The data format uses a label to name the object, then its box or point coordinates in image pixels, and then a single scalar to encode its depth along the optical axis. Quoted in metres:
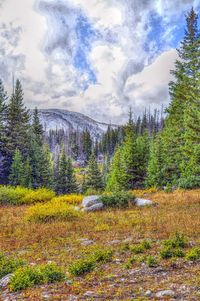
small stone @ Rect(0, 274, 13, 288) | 6.15
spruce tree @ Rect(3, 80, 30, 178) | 40.56
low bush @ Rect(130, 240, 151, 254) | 7.87
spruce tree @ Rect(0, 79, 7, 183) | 40.00
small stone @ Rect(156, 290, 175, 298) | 4.89
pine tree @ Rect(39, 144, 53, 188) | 41.74
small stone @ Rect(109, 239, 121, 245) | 9.15
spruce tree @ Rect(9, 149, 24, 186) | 37.53
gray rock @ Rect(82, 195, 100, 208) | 16.58
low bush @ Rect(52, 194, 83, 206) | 19.20
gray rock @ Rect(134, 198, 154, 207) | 16.64
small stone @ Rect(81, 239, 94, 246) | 9.32
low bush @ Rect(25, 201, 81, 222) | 13.56
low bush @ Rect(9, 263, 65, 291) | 5.82
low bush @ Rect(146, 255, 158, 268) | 6.70
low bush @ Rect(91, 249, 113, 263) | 7.28
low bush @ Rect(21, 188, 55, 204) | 20.05
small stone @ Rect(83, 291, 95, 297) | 5.22
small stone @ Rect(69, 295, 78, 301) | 5.09
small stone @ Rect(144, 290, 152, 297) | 4.99
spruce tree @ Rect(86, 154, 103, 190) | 46.19
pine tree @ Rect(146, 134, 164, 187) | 31.70
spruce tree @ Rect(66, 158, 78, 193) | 46.97
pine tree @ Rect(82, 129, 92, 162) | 114.47
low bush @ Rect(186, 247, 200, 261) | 6.94
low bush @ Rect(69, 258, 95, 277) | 6.42
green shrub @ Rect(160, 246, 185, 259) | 7.21
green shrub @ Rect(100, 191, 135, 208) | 16.75
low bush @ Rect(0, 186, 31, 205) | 19.88
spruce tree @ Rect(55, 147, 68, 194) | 46.84
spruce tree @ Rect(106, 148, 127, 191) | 34.31
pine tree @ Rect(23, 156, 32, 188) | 37.77
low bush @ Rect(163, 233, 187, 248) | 7.94
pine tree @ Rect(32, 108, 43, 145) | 55.92
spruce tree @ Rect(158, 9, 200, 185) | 27.98
